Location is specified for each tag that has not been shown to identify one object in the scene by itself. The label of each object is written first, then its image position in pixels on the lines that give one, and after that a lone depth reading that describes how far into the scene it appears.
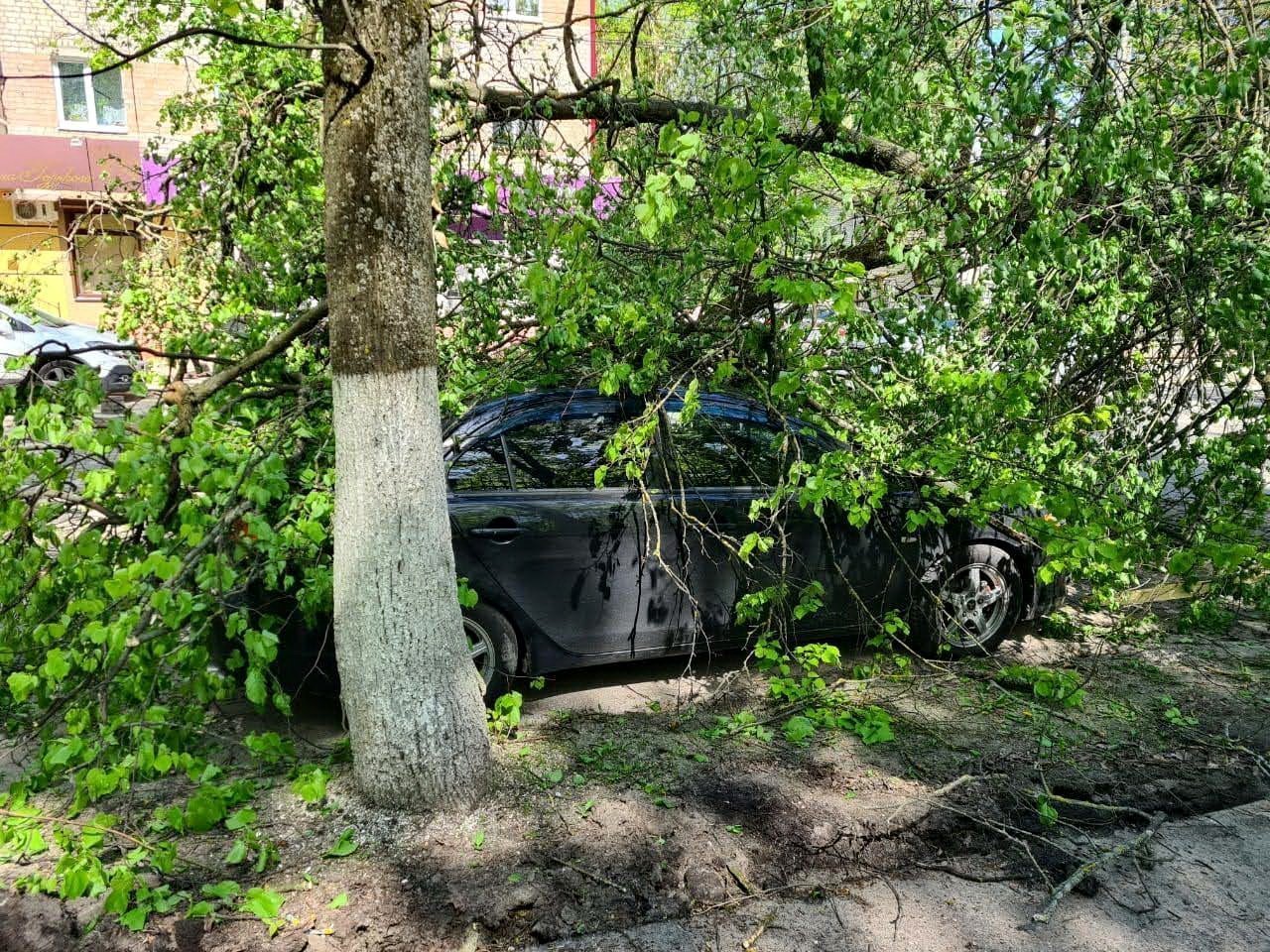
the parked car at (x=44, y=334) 14.58
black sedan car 4.45
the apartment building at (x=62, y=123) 18.78
